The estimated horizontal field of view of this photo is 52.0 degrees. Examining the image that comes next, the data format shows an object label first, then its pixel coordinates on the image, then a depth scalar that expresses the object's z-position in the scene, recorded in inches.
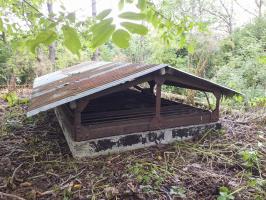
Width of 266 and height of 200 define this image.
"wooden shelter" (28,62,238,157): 157.9
